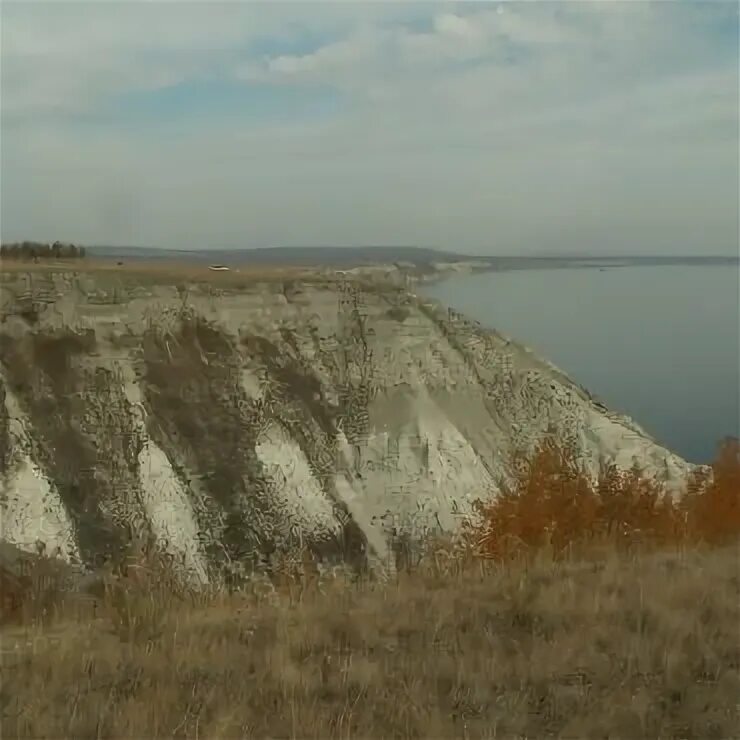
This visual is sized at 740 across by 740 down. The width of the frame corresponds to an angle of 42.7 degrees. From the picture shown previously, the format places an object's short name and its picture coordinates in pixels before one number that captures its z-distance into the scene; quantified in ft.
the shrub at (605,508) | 26.73
